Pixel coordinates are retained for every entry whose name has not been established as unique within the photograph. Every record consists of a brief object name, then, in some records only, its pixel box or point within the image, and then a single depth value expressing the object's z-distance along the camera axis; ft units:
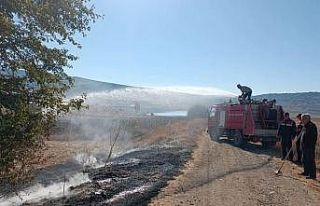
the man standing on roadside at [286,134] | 34.28
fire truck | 41.84
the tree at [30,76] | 16.51
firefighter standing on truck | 47.05
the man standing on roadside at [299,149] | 31.09
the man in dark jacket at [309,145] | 26.01
